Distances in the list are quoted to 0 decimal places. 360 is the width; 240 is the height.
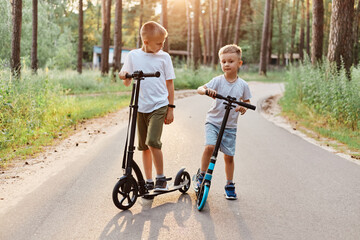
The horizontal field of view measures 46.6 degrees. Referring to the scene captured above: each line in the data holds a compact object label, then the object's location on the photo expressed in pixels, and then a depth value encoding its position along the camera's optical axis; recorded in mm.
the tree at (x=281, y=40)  62094
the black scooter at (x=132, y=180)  4363
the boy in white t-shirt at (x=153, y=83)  4605
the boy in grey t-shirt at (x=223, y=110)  4789
